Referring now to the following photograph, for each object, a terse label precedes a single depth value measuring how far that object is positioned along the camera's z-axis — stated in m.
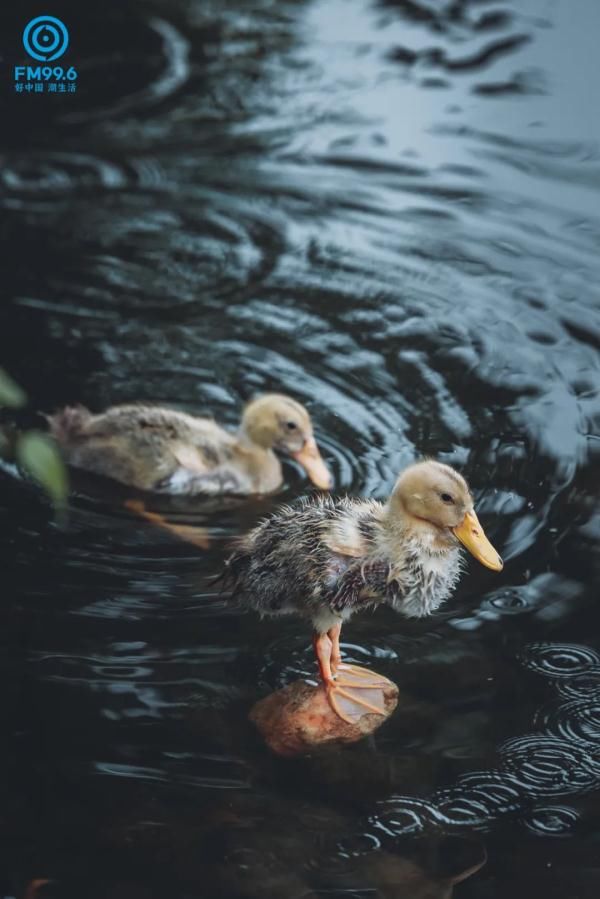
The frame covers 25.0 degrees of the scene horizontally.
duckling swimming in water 5.57
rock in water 4.08
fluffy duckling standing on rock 4.10
